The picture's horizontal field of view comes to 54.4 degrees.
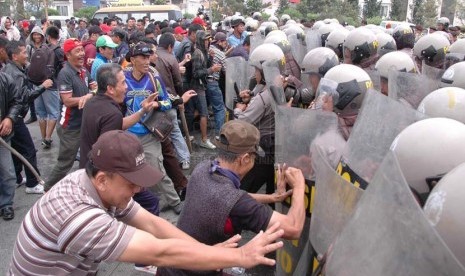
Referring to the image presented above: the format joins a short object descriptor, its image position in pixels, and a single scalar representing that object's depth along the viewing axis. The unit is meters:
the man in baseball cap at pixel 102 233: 1.71
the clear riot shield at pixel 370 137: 1.98
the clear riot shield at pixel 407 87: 3.33
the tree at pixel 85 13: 35.59
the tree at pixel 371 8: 33.34
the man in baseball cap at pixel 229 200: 2.10
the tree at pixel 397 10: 32.80
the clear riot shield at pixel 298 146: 2.32
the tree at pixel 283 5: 35.66
